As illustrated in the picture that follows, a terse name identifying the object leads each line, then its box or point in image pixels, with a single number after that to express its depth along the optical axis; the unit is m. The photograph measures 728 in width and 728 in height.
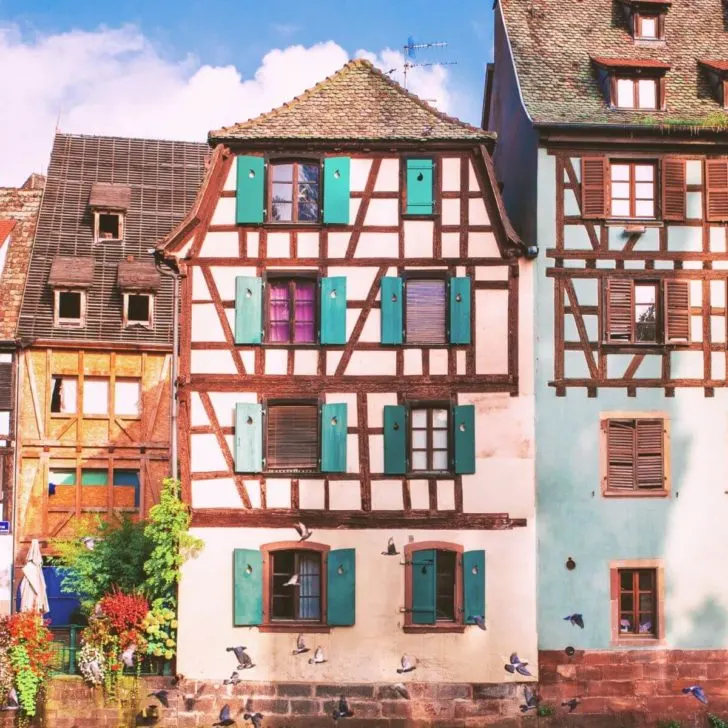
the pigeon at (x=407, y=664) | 19.35
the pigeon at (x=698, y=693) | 18.80
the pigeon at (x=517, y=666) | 19.05
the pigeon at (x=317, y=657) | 19.27
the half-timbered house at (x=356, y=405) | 19.73
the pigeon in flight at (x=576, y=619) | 19.31
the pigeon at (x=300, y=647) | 19.38
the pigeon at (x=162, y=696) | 19.19
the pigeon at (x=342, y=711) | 18.88
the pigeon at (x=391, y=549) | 19.69
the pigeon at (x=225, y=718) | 18.41
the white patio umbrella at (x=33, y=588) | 20.84
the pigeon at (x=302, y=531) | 19.59
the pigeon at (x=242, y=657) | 19.06
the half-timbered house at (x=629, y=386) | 19.95
